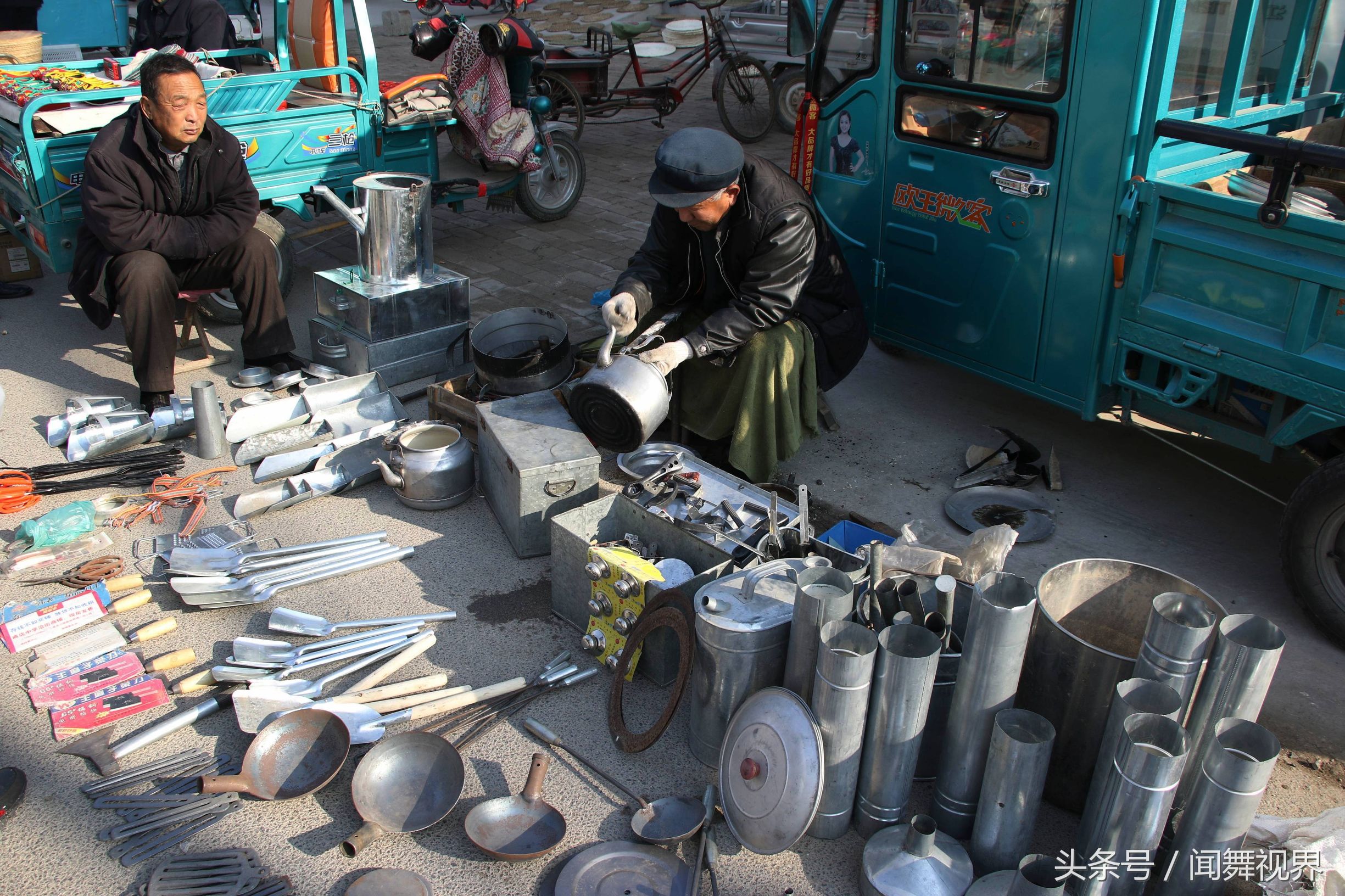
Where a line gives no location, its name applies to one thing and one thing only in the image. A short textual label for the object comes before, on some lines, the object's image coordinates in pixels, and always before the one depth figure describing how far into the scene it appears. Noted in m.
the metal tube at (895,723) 2.42
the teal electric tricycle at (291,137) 4.81
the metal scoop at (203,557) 3.50
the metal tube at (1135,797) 2.15
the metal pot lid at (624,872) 2.42
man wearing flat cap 3.81
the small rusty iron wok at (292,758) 2.64
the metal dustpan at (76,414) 4.37
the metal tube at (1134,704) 2.30
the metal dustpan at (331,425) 4.29
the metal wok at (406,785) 2.57
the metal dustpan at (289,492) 3.91
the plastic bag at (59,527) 3.67
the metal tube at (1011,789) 2.33
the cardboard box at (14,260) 6.11
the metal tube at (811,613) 2.50
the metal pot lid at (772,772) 2.38
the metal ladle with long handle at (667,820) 2.53
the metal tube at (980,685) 2.38
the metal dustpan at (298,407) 4.43
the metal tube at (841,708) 2.39
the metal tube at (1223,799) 2.13
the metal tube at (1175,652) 2.33
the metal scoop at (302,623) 3.26
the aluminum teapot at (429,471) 3.93
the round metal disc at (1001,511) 3.94
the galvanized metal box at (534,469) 3.61
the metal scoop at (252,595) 3.38
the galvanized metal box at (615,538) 3.04
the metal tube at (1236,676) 2.31
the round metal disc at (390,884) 2.39
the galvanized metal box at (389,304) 4.82
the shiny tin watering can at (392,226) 4.76
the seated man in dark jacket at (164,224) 4.48
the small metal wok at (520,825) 2.51
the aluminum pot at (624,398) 3.71
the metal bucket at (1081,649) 2.54
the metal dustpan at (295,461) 4.14
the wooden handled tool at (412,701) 2.92
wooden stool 5.07
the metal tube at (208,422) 4.24
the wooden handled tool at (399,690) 2.96
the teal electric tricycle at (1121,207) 3.22
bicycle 8.80
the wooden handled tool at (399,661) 3.03
